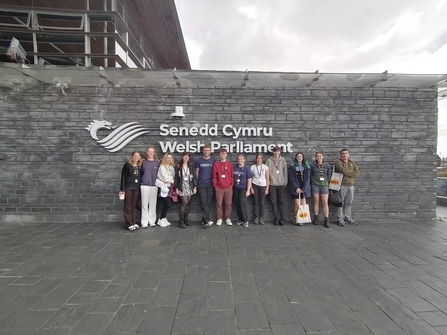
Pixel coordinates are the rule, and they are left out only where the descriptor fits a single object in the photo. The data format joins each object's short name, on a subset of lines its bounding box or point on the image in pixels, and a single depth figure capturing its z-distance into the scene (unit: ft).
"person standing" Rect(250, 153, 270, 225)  17.08
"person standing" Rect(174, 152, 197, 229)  16.67
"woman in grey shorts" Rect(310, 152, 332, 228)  17.13
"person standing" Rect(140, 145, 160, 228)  16.39
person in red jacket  16.76
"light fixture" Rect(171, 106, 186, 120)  17.60
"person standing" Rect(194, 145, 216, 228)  16.92
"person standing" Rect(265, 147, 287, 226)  17.22
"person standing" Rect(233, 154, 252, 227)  17.03
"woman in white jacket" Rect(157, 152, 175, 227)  16.34
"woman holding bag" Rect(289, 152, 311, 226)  17.13
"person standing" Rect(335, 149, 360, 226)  17.21
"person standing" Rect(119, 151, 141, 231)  16.06
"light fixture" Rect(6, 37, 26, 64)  16.17
